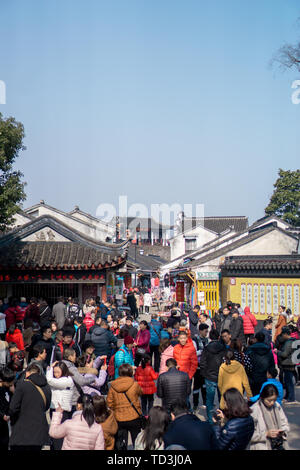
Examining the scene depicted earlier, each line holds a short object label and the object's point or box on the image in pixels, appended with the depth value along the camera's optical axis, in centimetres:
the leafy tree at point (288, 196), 5422
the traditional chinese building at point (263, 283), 2694
